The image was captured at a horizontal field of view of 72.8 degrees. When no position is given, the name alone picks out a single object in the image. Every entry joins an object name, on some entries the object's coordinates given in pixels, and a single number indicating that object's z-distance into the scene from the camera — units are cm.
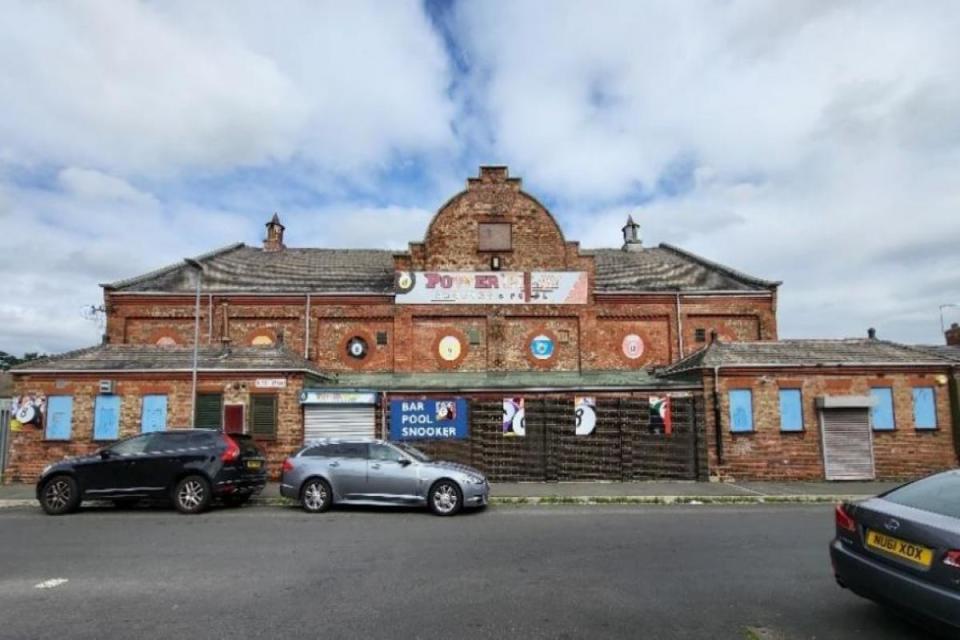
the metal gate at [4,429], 1903
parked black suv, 1296
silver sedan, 1273
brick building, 1945
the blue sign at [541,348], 2481
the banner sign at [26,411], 1798
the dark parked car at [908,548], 496
